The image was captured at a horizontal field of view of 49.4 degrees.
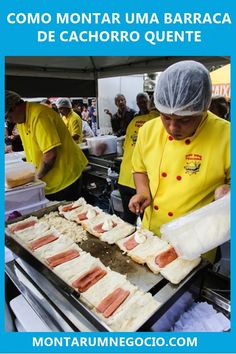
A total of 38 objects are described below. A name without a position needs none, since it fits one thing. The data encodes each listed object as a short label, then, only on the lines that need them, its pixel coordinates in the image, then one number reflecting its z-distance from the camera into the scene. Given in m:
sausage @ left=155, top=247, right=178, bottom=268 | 1.05
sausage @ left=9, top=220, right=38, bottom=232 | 1.33
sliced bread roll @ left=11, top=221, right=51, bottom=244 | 1.26
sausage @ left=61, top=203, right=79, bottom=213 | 1.53
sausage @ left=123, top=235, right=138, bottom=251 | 1.17
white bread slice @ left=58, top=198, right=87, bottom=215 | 1.55
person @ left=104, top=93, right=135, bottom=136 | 4.78
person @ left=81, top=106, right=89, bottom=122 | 8.23
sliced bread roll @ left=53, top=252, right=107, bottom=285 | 1.03
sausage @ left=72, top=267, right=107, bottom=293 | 0.97
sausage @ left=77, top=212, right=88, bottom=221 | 1.43
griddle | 0.89
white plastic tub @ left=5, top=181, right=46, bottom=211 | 1.67
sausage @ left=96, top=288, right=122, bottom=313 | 0.89
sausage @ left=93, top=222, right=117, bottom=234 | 1.31
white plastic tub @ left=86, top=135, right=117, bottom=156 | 3.92
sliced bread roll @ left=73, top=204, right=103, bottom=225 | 1.42
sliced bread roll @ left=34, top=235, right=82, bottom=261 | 1.14
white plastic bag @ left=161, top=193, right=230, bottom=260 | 0.96
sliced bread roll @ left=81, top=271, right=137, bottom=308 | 0.92
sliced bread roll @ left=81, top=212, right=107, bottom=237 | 1.33
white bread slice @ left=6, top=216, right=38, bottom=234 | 1.32
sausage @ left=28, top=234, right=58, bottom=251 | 1.20
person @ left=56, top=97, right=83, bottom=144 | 4.26
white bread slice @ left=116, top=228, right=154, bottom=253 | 1.19
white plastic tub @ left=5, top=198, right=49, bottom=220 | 1.71
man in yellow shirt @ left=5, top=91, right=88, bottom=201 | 2.13
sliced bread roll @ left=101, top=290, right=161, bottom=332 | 0.83
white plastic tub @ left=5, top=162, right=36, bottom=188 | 1.67
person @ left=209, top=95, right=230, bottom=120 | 2.47
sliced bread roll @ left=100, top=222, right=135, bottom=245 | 1.25
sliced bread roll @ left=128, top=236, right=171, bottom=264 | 1.11
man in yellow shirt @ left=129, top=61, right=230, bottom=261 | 1.17
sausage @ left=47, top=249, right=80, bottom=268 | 1.09
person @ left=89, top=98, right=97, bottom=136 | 7.10
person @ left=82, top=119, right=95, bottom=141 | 5.03
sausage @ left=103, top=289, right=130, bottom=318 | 0.87
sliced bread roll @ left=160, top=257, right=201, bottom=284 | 0.97
